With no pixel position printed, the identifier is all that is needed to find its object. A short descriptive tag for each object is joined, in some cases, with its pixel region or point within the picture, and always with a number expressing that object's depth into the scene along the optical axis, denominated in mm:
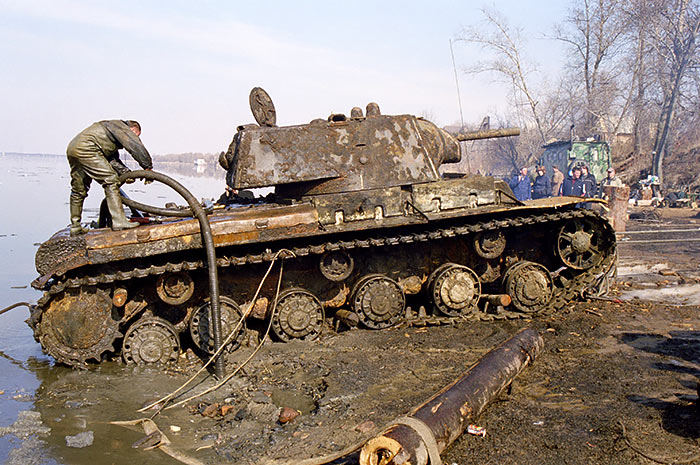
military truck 24703
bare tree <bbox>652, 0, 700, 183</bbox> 25141
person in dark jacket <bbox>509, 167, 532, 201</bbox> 17531
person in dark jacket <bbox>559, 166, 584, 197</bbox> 17375
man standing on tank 6957
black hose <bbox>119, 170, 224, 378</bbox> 6516
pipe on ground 3973
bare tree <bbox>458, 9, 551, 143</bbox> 27094
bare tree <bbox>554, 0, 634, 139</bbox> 27625
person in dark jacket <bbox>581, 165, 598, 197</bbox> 17156
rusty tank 6754
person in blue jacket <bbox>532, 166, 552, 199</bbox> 17875
